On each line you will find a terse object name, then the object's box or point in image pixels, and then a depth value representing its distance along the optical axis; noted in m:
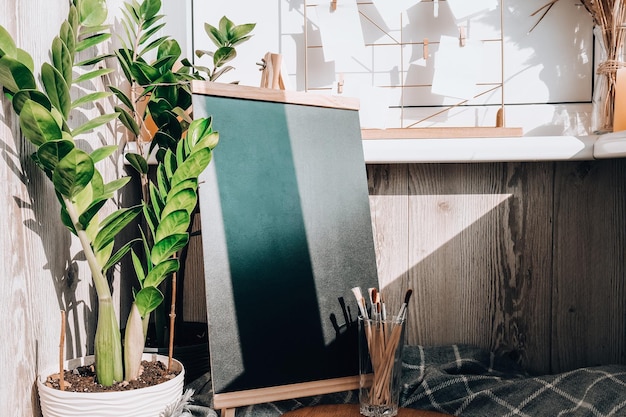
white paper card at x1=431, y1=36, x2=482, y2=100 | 1.50
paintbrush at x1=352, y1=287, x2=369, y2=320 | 1.12
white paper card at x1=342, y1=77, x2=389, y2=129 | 1.47
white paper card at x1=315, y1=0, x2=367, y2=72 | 1.50
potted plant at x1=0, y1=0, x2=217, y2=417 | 0.87
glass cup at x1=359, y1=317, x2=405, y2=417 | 1.08
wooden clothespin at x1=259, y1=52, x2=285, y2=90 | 1.29
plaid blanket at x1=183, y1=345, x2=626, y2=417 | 1.12
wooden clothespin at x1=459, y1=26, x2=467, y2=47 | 1.50
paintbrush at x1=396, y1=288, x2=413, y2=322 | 1.09
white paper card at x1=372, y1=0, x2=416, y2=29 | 1.54
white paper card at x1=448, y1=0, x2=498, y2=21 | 1.54
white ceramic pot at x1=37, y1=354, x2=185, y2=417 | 0.91
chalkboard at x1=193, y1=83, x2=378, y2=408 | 1.07
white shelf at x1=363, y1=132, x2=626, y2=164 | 1.34
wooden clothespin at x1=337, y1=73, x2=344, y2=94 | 1.55
